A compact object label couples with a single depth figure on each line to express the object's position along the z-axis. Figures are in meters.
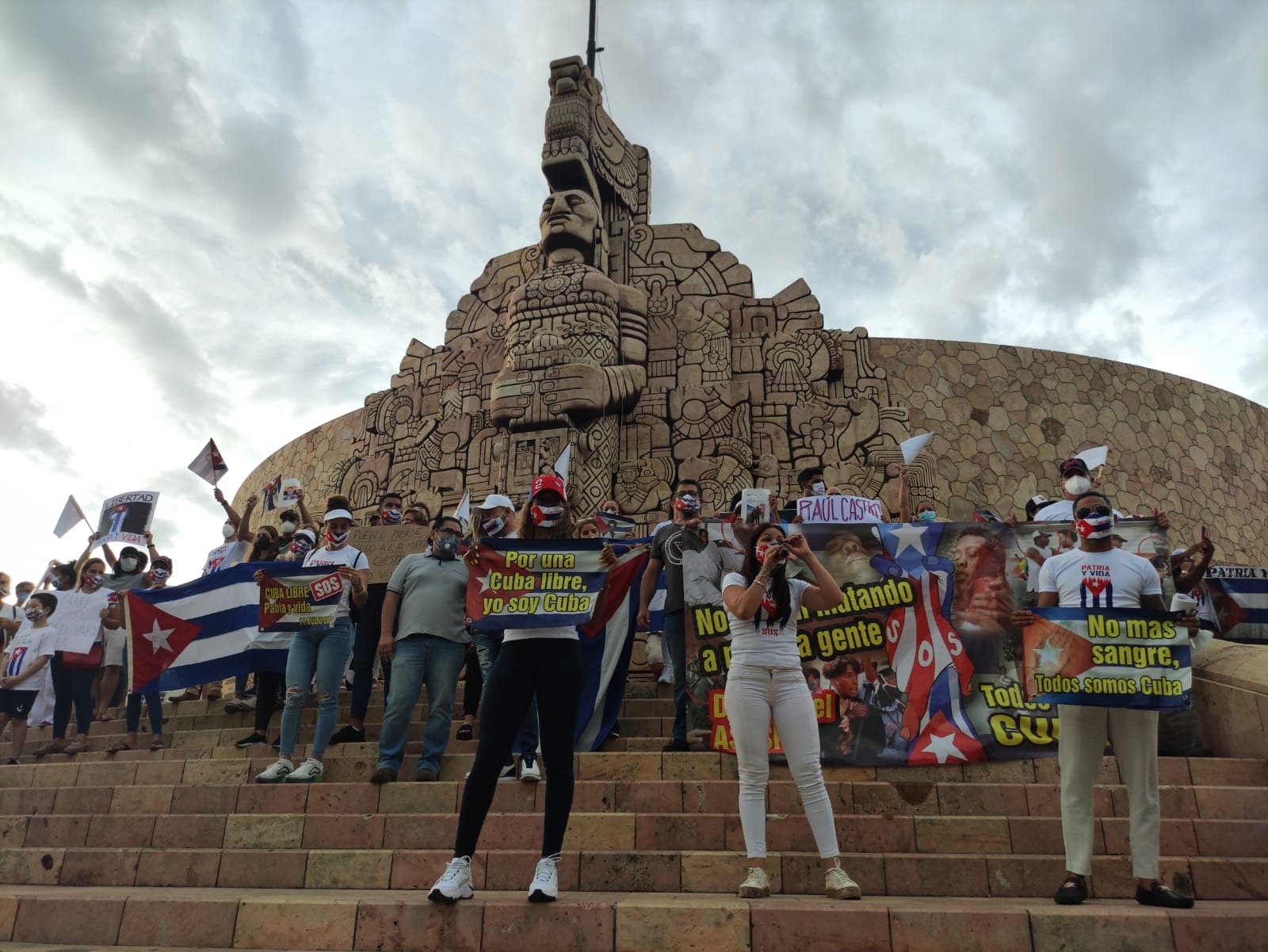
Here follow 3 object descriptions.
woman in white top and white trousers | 3.46
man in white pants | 3.46
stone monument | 11.76
